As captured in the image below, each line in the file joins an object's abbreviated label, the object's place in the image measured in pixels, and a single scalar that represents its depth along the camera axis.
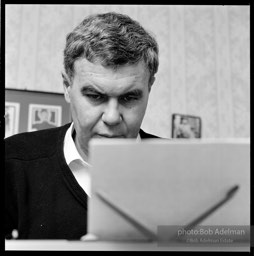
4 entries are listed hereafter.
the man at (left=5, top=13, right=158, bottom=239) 1.00
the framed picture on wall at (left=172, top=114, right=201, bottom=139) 2.11
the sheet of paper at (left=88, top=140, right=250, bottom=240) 0.57
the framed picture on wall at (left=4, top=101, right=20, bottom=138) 1.83
